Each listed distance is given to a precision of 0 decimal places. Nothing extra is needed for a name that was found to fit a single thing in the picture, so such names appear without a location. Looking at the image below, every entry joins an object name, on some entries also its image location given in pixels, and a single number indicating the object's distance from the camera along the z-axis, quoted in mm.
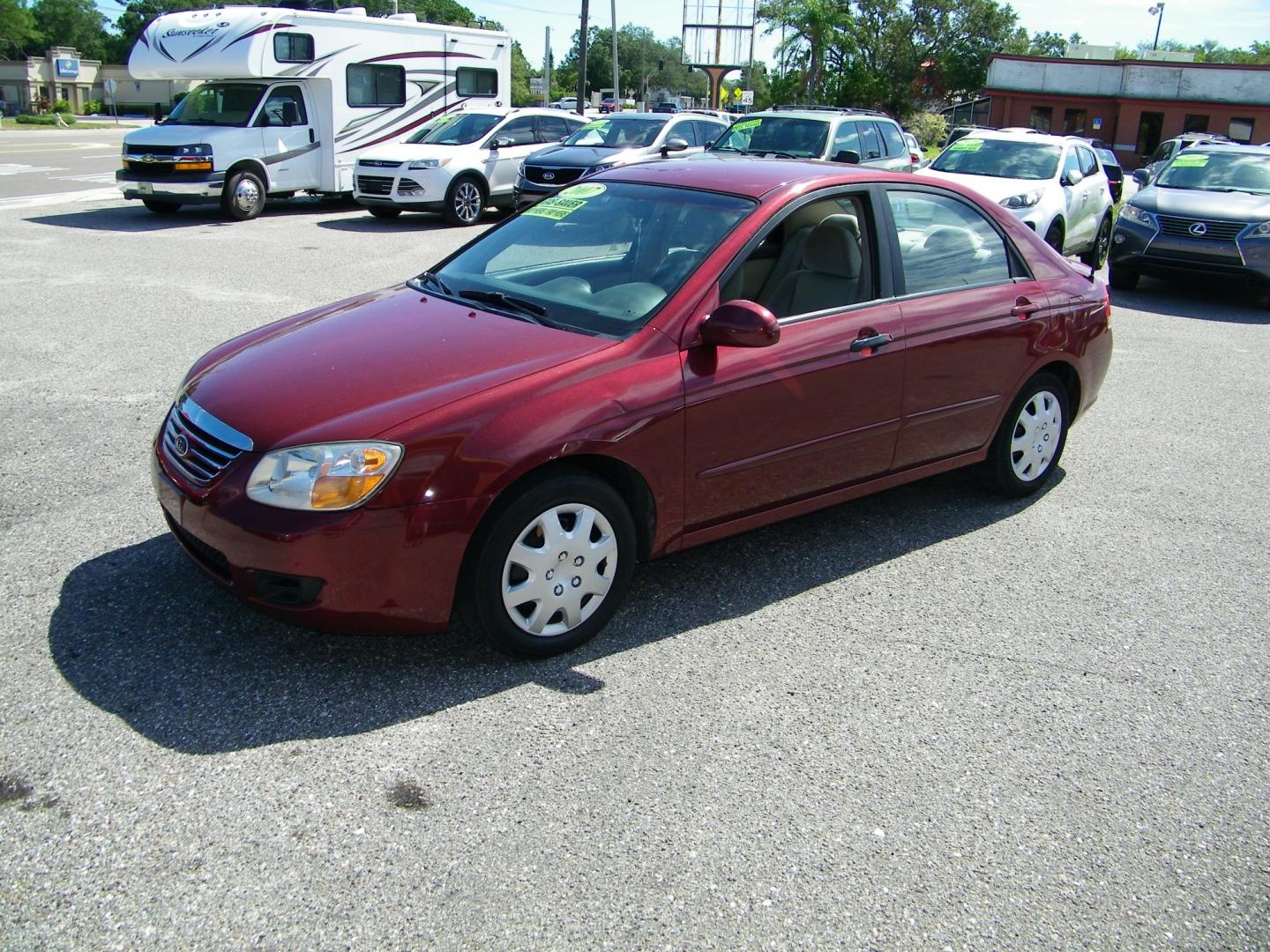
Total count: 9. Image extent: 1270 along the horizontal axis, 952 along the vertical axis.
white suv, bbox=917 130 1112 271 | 11977
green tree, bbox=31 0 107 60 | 96438
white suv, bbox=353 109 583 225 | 15328
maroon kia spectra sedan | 3357
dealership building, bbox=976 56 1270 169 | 45969
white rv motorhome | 14789
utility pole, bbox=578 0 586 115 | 39188
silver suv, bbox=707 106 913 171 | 13781
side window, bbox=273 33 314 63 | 15258
